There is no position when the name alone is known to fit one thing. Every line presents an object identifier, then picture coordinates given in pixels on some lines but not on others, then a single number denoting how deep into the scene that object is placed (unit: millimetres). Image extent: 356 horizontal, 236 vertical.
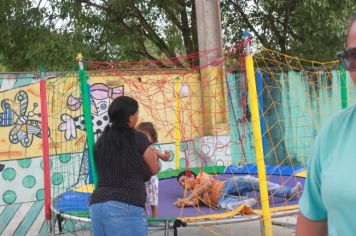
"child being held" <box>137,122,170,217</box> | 4637
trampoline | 4500
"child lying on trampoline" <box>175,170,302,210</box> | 5297
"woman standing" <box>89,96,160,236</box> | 3229
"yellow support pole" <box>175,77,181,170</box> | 7120
